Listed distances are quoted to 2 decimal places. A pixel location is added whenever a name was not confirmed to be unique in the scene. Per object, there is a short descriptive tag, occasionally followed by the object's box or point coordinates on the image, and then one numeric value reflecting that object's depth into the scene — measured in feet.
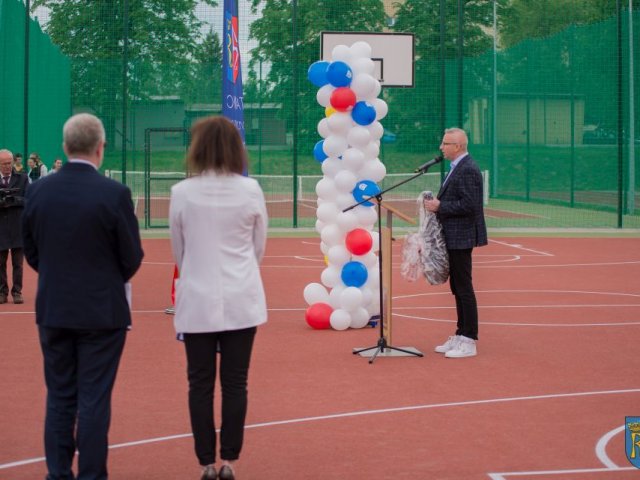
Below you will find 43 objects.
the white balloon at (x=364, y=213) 35.01
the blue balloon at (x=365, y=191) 34.73
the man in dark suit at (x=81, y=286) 16.30
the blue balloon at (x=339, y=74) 34.37
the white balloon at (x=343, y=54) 35.50
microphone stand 30.17
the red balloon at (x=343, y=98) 34.78
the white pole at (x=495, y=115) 89.76
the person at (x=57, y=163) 73.96
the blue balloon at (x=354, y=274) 34.65
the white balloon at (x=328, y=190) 35.37
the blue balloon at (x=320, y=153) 36.86
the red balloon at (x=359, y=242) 34.63
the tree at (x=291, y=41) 76.59
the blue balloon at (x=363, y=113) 35.17
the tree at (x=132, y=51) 76.33
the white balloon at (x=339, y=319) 34.71
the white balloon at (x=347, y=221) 34.83
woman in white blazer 17.24
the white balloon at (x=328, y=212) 35.27
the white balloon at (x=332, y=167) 35.63
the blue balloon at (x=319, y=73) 35.37
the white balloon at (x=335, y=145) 35.58
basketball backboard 73.20
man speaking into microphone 29.04
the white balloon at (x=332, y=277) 35.12
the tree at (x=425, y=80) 77.56
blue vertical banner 36.11
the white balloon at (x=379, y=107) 35.68
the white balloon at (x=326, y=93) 35.53
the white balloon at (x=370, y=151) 35.68
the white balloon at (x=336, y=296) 35.01
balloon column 34.76
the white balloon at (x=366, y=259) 35.19
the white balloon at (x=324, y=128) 35.88
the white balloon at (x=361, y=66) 35.04
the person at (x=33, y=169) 69.92
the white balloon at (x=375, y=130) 35.68
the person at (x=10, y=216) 40.78
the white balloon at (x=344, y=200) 35.12
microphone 27.99
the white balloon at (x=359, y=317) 35.22
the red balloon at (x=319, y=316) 35.04
